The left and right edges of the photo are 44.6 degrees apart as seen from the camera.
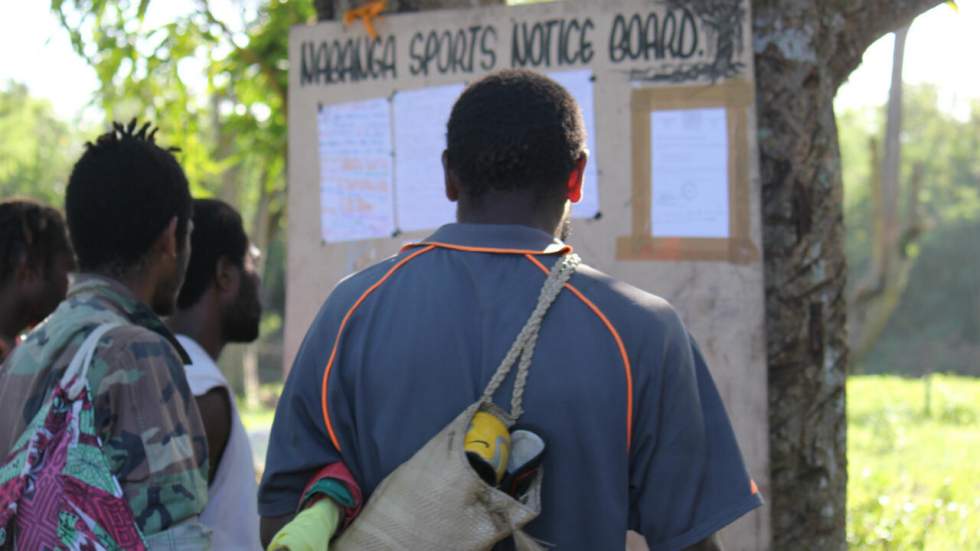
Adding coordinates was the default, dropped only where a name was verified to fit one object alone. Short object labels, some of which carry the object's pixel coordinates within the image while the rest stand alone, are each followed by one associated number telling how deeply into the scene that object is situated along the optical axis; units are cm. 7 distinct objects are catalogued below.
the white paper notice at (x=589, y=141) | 348
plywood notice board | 335
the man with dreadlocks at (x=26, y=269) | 356
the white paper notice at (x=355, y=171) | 380
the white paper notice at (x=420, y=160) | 372
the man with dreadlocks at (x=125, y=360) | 228
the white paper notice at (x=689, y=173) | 337
